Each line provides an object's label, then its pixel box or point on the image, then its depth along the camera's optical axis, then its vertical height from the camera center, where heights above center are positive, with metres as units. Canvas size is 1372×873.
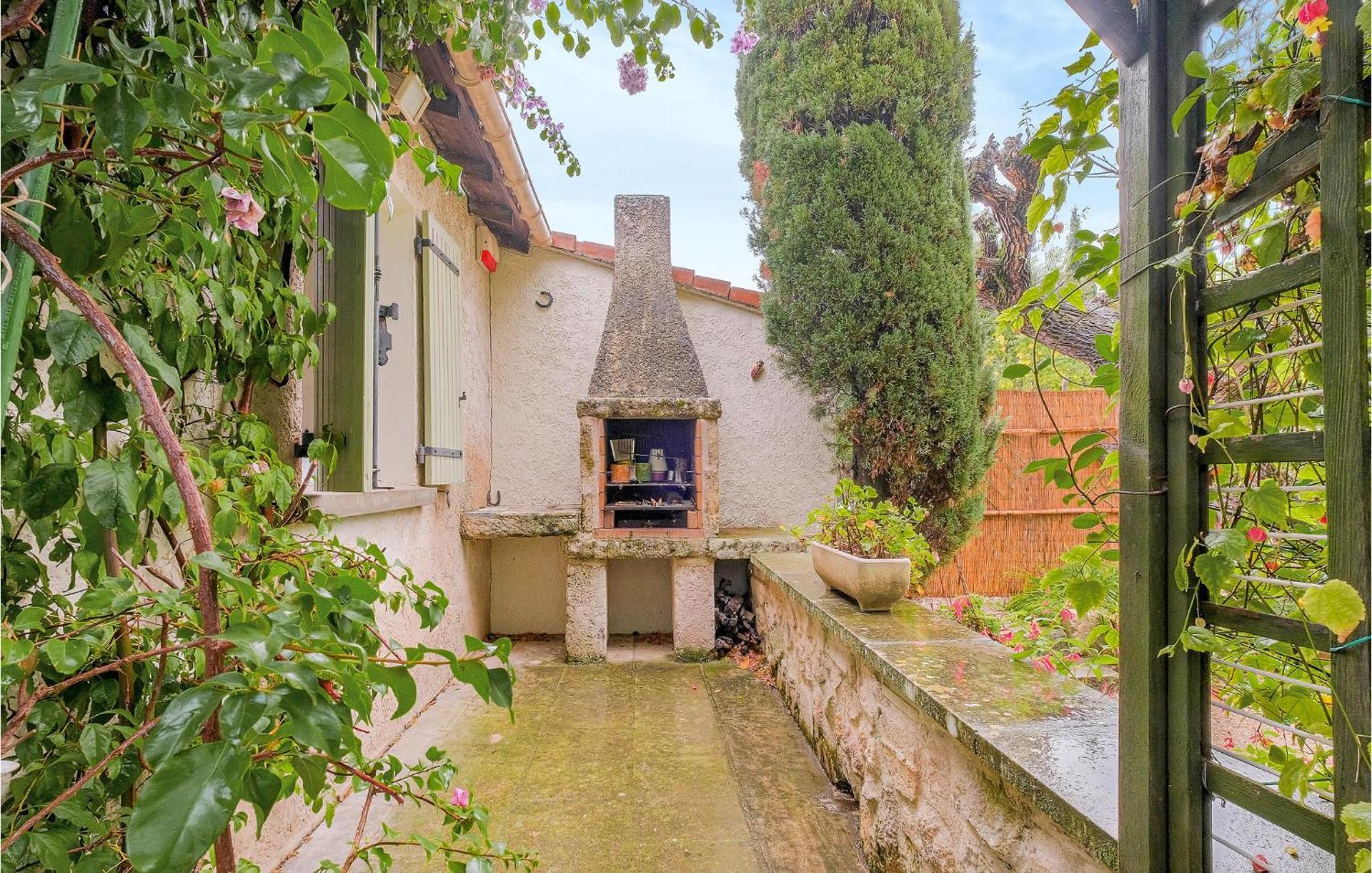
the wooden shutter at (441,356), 3.07 +0.46
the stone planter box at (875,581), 2.24 -0.47
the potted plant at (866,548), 2.26 -0.38
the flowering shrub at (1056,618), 0.93 -0.56
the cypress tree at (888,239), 3.57 +1.16
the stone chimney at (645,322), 4.05 +0.82
